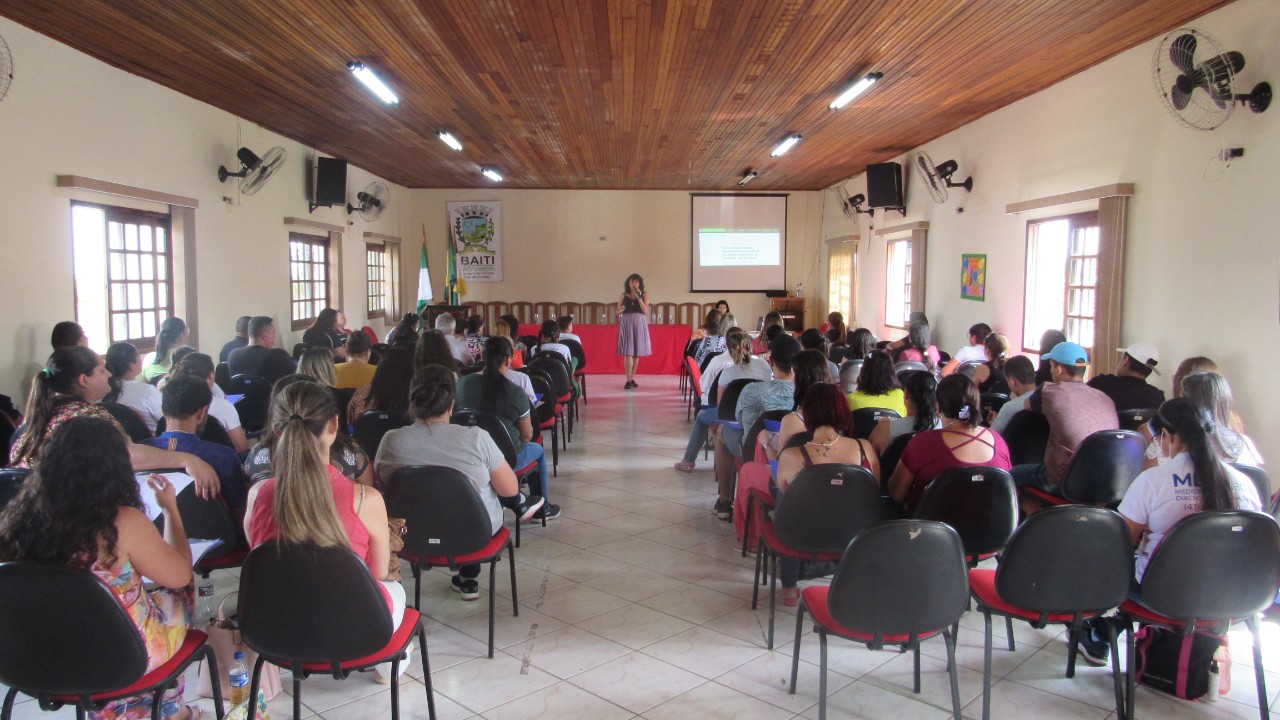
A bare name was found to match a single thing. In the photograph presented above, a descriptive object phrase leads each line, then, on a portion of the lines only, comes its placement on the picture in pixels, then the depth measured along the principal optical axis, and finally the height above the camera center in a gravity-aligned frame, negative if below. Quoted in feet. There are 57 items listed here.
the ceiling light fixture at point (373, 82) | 18.56 +5.20
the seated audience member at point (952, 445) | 10.71 -1.88
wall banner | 48.01 +3.47
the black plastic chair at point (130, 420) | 11.50 -1.83
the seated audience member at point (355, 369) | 17.95 -1.63
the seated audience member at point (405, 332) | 26.16 -1.22
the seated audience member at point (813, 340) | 21.36 -1.01
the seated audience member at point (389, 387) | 14.29 -1.61
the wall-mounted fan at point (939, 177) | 27.91 +4.48
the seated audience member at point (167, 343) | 17.84 -1.12
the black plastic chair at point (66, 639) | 6.70 -2.96
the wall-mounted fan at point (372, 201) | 37.93 +4.52
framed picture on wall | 26.99 +0.90
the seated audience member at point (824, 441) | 10.89 -1.87
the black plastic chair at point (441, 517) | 10.18 -2.79
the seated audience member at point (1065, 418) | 12.81 -1.79
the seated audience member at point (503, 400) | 15.25 -1.97
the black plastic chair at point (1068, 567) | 8.54 -2.78
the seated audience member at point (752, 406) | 15.02 -1.93
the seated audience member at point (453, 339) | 23.03 -1.24
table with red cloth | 39.83 -2.37
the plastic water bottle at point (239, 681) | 8.82 -4.24
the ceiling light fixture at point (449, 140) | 28.17 +5.61
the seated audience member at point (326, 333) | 24.94 -1.21
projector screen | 47.98 +3.38
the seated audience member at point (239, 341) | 23.13 -1.36
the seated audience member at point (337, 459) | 9.76 -2.00
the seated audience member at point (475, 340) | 23.82 -1.29
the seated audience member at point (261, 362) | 19.60 -1.65
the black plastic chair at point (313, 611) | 7.37 -2.92
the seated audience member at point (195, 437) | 9.91 -1.75
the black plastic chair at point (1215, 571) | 8.31 -2.73
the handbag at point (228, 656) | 9.04 -4.09
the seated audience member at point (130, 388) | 13.05 -1.54
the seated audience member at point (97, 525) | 6.86 -2.00
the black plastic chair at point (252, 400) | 17.42 -2.26
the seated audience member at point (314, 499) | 7.22 -1.90
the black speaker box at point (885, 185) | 33.17 +4.80
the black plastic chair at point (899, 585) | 8.08 -2.85
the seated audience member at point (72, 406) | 9.63 -1.46
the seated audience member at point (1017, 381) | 14.20 -1.40
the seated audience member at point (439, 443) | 10.77 -1.94
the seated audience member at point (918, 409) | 11.98 -1.57
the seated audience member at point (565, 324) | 31.35 -0.99
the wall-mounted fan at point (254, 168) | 25.34 +3.99
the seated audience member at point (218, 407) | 12.97 -1.82
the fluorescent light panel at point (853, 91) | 19.97 +5.50
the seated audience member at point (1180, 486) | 8.69 -1.94
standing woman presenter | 36.50 -1.17
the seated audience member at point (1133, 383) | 14.70 -1.42
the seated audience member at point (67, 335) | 16.99 -0.91
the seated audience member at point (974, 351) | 22.80 -1.33
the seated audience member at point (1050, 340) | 20.43 -0.89
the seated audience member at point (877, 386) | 14.29 -1.47
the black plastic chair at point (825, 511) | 10.32 -2.68
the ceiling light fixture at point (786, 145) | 29.43 +5.90
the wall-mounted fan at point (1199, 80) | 14.99 +4.37
